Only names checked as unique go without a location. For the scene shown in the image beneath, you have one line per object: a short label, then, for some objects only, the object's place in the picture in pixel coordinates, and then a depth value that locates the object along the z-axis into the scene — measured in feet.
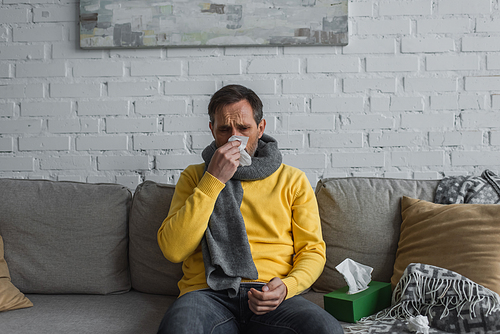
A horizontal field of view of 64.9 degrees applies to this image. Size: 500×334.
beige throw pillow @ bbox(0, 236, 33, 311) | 4.79
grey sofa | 5.32
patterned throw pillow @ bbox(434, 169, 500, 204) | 5.18
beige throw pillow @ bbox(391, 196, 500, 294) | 4.39
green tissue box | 4.31
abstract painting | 6.43
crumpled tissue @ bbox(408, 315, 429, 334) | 3.90
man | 4.06
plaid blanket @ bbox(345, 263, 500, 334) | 3.91
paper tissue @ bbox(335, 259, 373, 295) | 4.56
